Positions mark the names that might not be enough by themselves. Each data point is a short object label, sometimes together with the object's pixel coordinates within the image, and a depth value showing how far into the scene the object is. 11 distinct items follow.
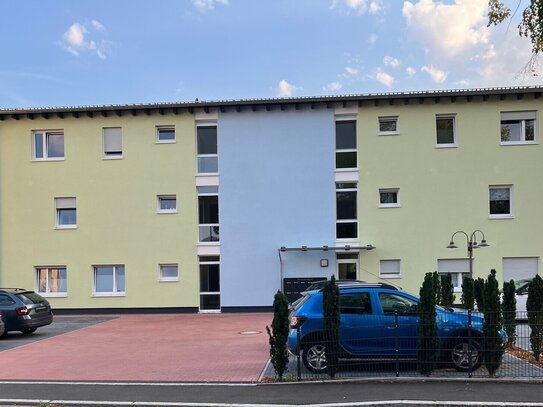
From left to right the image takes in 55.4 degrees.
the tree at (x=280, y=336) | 9.18
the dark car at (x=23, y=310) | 15.70
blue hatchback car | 9.22
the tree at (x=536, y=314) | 9.62
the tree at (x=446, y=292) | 15.11
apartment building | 21.14
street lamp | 20.29
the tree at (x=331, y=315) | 9.21
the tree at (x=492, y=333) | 8.95
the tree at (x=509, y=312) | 9.29
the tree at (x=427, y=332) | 9.02
